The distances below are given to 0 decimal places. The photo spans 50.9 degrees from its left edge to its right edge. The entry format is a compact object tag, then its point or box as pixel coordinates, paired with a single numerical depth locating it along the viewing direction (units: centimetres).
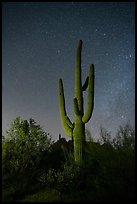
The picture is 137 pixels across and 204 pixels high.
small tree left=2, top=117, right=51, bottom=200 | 650
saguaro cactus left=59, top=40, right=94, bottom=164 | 623
